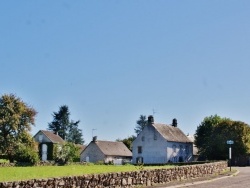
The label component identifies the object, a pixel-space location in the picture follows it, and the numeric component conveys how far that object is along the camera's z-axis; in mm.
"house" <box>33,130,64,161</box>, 78750
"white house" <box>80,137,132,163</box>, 91250
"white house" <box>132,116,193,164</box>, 83562
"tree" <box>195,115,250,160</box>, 75062
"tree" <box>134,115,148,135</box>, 158375
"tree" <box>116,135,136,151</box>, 110188
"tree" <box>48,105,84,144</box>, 130375
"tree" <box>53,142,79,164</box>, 60266
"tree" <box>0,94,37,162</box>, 65438
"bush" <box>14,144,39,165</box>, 55500
